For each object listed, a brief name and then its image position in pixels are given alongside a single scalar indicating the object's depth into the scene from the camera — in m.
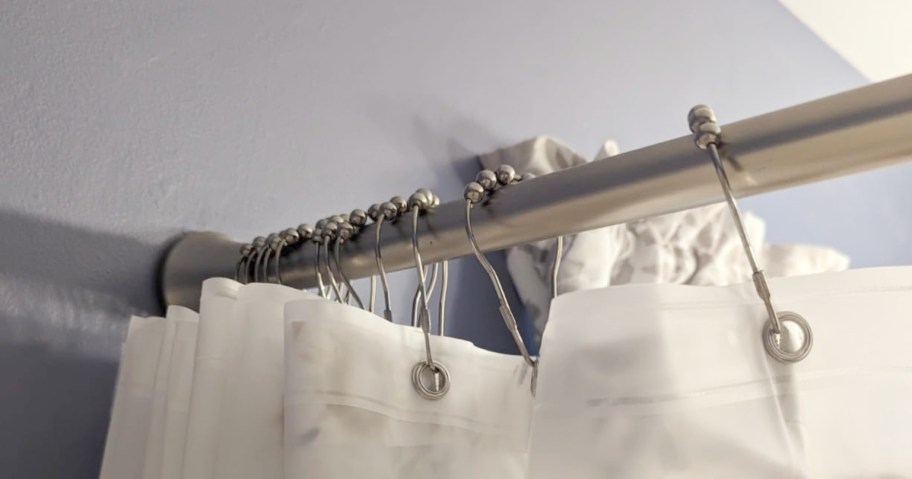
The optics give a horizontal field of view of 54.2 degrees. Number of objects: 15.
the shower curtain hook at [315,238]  0.52
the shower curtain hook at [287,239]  0.55
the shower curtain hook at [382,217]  0.50
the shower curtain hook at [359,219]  0.52
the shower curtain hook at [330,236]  0.52
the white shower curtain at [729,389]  0.36
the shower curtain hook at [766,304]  0.37
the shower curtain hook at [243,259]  0.57
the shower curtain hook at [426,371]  0.45
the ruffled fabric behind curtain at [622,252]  0.82
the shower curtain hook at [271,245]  0.55
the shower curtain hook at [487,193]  0.45
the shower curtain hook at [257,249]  0.55
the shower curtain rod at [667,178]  0.36
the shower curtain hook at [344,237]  0.52
